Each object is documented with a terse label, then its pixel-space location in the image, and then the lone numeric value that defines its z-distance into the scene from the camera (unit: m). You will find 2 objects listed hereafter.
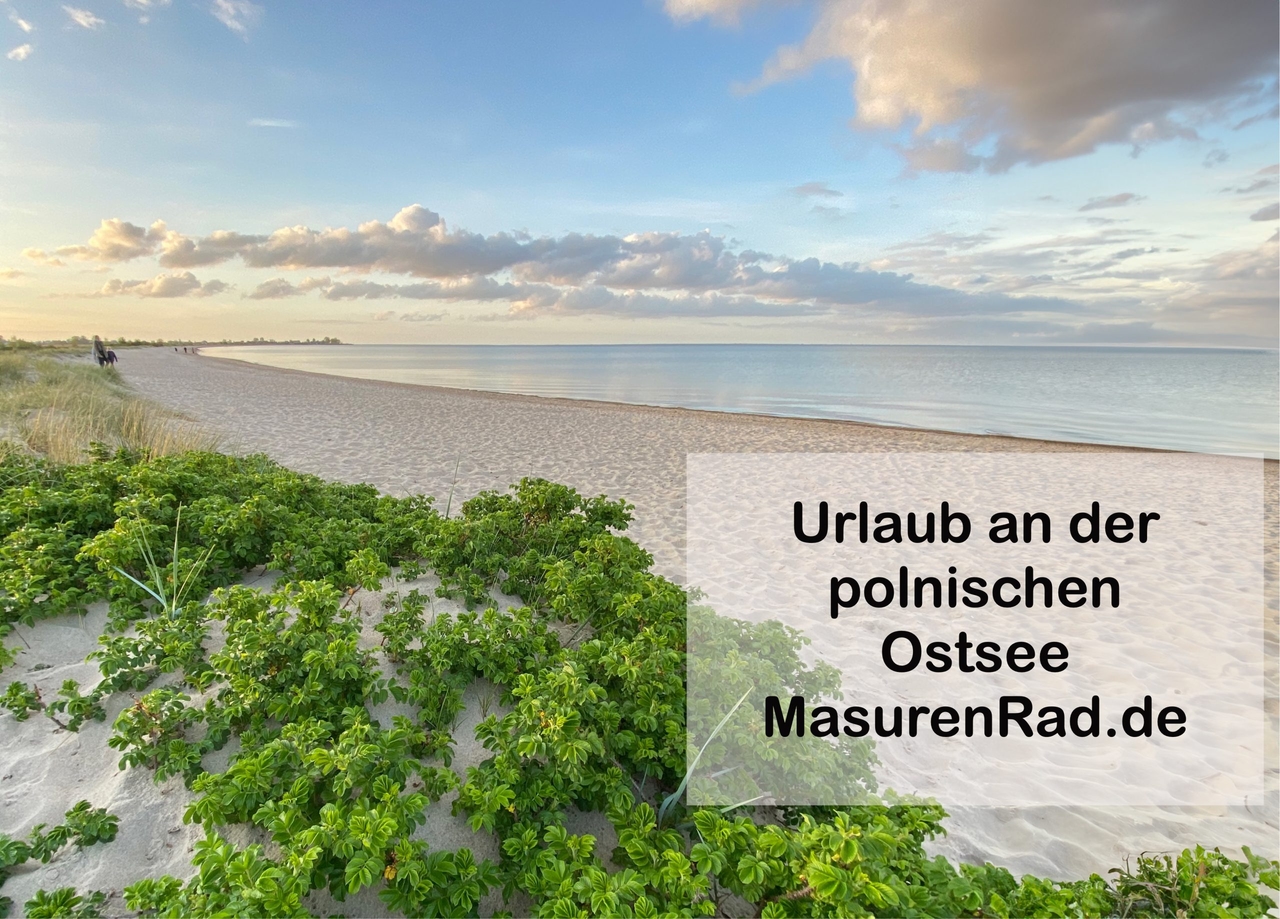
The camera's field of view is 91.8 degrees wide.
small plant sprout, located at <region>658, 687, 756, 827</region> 2.58
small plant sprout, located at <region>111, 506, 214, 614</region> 3.78
